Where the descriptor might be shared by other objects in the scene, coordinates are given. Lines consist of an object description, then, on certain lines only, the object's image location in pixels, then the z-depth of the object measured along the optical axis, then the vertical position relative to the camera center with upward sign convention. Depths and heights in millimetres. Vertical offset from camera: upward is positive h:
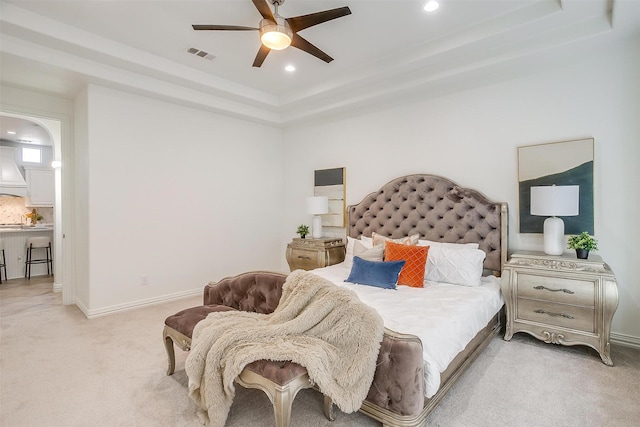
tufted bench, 1591 -823
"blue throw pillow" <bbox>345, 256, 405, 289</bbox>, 3025 -629
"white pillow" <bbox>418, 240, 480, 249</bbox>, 3447 -393
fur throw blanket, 1713 -782
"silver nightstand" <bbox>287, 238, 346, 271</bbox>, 4535 -631
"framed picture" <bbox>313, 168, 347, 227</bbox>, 4945 +298
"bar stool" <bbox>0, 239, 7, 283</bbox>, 5738 -912
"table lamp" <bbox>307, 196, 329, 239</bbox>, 4820 +61
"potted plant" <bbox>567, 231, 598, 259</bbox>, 2742 -317
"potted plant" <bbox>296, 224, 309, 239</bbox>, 5035 -334
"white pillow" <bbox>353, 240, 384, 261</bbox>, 3520 -496
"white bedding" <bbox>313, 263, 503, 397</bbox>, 1900 -749
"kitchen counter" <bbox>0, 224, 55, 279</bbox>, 5877 -641
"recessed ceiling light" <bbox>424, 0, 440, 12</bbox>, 2645 +1733
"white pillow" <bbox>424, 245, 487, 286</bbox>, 3102 -571
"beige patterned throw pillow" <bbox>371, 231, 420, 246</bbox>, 3646 -360
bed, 1740 -744
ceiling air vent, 3520 +1795
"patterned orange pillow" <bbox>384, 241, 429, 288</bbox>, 3074 -515
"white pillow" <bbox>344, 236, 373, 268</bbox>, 3981 -452
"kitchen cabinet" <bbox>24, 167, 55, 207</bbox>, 6863 +547
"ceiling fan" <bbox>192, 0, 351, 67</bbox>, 2340 +1456
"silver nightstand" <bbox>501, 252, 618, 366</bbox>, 2584 -780
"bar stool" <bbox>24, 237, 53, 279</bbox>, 5952 -683
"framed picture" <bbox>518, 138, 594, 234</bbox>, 3014 +350
